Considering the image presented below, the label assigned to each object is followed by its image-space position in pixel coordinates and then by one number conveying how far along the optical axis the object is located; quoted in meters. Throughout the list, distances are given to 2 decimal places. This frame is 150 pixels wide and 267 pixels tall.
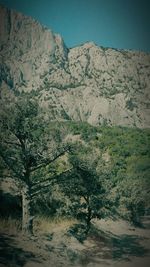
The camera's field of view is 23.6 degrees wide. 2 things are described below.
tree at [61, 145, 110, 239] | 12.51
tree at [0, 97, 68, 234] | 11.11
